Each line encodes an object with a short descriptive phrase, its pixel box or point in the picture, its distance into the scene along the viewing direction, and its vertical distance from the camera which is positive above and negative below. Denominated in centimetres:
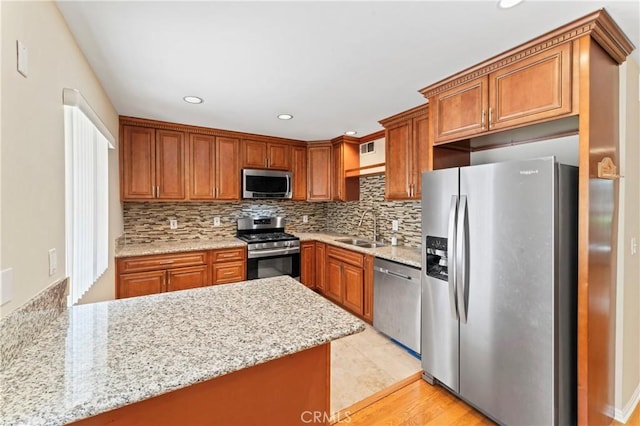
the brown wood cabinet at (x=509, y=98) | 157 +72
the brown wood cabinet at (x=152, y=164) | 313 +54
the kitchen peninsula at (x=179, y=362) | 76 -48
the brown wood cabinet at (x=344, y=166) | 408 +65
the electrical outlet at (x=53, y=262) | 126 -23
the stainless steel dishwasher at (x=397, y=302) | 246 -86
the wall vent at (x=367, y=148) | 390 +88
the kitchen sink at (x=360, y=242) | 370 -44
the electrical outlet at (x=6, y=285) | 90 -24
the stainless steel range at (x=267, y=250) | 357 -51
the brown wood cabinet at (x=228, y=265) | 335 -66
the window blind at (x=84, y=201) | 150 +7
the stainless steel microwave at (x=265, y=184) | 377 +37
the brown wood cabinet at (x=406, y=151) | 277 +61
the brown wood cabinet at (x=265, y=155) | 383 +78
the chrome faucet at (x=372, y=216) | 388 -10
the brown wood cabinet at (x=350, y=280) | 314 -84
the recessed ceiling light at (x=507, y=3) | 132 +97
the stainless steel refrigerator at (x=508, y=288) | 151 -47
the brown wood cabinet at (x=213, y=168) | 349 +55
